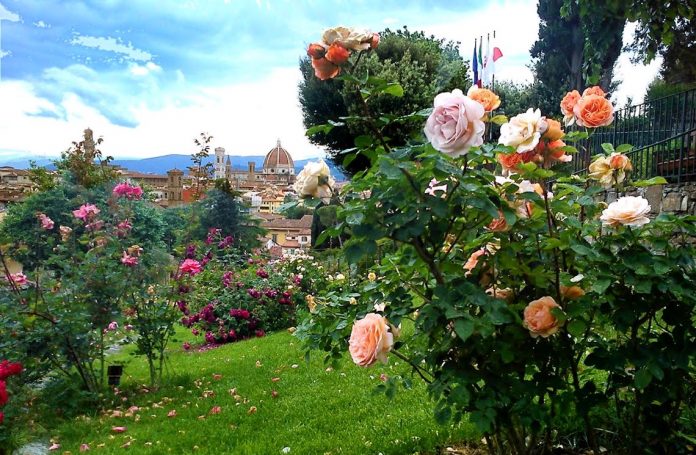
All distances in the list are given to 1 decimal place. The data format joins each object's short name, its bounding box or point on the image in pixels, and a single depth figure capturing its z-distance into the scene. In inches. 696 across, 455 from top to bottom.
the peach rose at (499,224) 54.1
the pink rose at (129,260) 152.7
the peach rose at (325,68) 55.2
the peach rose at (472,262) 58.4
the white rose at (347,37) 54.3
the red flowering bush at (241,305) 256.8
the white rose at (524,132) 55.1
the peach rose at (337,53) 53.7
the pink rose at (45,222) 157.2
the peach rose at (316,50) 54.7
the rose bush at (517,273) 48.8
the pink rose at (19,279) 148.5
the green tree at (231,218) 493.4
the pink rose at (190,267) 159.8
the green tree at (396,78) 498.0
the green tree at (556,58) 808.3
